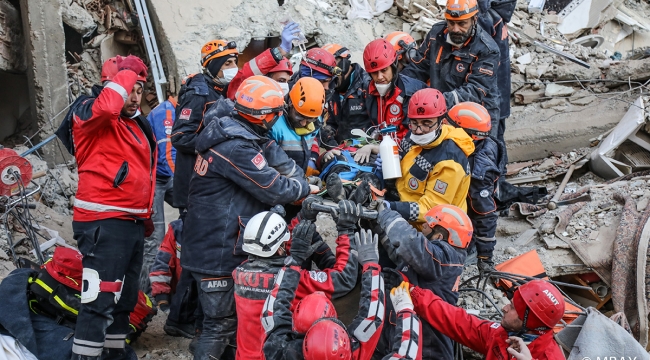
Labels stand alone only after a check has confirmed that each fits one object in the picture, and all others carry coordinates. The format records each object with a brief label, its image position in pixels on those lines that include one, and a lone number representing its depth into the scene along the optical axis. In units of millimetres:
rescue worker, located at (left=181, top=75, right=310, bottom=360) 4414
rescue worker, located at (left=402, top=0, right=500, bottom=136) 6047
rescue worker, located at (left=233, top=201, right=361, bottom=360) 4125
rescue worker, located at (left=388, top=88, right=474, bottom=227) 4922
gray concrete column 7477
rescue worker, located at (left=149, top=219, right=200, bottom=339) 5127
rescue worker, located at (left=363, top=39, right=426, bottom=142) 5945
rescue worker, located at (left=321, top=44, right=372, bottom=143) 6512
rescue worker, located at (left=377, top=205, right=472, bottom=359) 4180
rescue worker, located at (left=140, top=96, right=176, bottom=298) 6230
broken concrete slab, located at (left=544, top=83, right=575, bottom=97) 8828
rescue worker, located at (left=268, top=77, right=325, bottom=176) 4773
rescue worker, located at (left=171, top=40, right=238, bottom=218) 5230
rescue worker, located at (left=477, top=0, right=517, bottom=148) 6742
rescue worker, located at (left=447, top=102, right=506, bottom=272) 5469
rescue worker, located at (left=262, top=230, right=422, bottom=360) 3445
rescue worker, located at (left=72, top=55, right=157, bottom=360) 4402
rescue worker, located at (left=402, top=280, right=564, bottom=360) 3789
